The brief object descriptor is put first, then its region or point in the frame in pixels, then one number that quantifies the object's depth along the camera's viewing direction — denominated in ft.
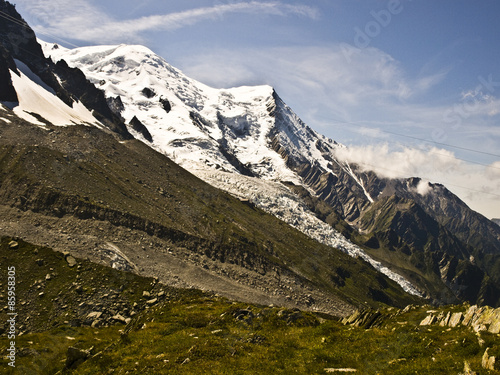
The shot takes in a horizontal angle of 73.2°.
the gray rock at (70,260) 227.12
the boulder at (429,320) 113.29
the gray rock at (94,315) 172.14
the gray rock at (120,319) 173.41
